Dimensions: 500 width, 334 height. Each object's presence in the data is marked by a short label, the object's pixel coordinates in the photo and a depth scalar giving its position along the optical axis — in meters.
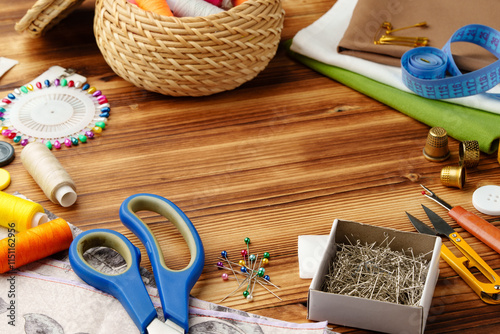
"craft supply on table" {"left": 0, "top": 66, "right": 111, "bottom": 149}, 0.98
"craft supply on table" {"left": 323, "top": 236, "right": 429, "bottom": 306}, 0.68
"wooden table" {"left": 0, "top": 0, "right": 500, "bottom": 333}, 0.75
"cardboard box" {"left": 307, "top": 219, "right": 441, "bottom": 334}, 0.64
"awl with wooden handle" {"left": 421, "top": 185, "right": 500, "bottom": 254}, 0.76
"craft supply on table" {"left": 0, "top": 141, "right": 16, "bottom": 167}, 0.93
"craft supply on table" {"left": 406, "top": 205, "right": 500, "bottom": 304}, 0.70
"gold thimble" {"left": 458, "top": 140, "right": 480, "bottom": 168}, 0.88
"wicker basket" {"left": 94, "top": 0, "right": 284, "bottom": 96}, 0.92
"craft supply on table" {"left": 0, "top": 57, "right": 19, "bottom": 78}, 1.14
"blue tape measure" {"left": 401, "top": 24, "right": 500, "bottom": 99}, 0.96
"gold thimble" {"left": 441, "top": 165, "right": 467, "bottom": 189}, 0.84
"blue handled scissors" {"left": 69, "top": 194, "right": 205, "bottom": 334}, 0.67
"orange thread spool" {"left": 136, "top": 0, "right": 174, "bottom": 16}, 1.02
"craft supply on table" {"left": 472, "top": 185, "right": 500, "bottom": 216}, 0.81
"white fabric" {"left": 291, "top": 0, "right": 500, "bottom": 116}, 0.98
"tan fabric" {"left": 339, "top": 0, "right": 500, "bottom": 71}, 1.06
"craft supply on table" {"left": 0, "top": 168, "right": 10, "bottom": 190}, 0.88
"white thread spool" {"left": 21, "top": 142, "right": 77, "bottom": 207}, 0.84
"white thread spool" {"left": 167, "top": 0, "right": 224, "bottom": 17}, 1.02
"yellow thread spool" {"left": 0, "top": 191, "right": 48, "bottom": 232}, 0.79
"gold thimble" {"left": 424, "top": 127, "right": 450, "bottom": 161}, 0.89
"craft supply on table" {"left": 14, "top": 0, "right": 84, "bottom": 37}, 1.09
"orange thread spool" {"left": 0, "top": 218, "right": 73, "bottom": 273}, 0.73
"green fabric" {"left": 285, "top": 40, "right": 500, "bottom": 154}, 0.93
